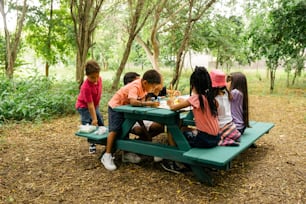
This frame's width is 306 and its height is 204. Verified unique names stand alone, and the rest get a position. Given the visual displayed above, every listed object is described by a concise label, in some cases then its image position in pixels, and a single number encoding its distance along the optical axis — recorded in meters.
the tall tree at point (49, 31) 10.52
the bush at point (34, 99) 5.67
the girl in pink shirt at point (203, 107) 2.86
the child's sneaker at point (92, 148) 3.90
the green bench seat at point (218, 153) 2.53
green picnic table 2.66
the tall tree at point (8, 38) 8.80
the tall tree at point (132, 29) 7.59
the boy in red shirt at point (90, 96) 3.57
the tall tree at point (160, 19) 9.95
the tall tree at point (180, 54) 7.33
